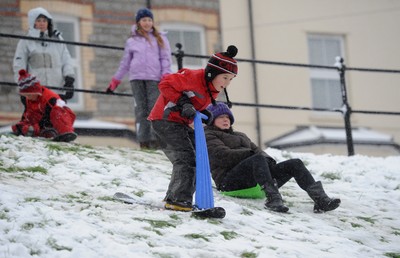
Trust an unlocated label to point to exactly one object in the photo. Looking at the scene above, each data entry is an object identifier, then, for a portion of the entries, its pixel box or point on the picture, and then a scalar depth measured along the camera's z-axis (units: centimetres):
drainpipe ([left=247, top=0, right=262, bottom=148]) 3675
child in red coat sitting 1863
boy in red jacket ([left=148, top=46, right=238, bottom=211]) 1367
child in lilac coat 2009
